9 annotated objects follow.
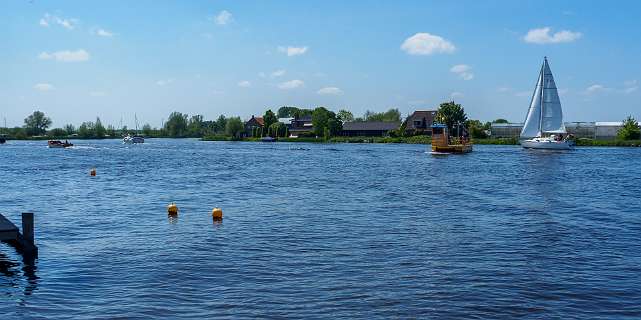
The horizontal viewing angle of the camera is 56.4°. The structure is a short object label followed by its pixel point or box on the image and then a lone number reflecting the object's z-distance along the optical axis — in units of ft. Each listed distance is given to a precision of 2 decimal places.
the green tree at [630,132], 475.72
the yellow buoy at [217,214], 95.45
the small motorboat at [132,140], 609.42
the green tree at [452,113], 557.33
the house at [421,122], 606.55
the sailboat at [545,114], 399.03
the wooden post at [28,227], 66.54
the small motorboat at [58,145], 463.71
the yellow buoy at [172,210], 100.58
